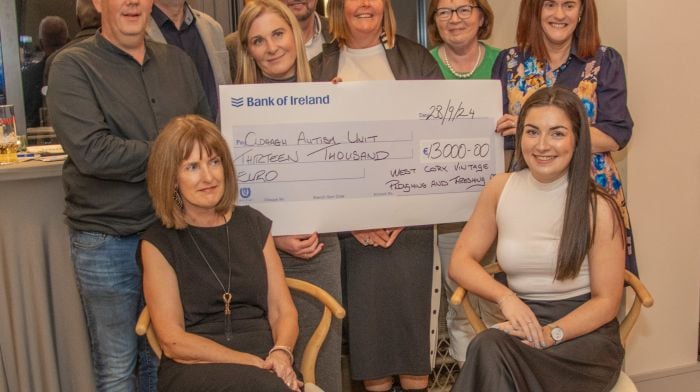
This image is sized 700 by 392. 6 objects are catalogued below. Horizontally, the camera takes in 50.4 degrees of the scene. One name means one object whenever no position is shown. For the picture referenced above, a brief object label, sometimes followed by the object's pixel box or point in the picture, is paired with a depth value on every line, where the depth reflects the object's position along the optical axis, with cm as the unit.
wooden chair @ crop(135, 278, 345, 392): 232
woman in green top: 283
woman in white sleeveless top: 214
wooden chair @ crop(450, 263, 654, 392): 230
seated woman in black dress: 213
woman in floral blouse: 268
